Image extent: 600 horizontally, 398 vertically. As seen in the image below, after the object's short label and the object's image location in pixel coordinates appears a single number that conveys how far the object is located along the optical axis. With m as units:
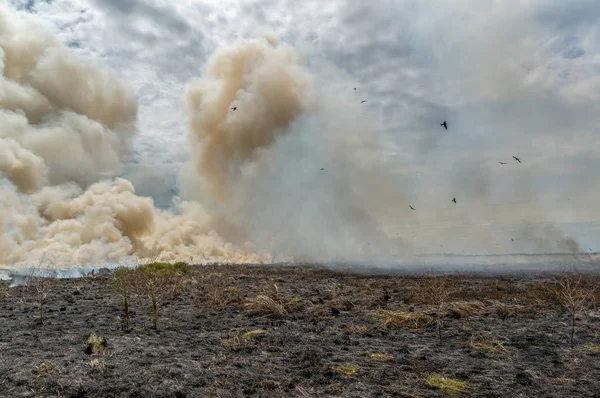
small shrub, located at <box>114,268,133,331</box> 11.11
